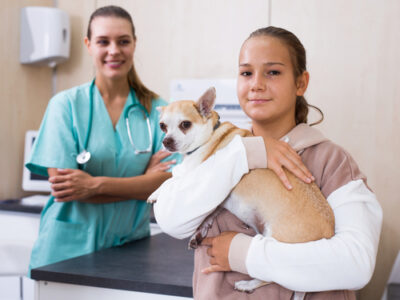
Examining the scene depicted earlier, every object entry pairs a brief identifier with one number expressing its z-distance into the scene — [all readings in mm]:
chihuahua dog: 839
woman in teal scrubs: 1676
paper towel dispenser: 2939
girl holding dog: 794
